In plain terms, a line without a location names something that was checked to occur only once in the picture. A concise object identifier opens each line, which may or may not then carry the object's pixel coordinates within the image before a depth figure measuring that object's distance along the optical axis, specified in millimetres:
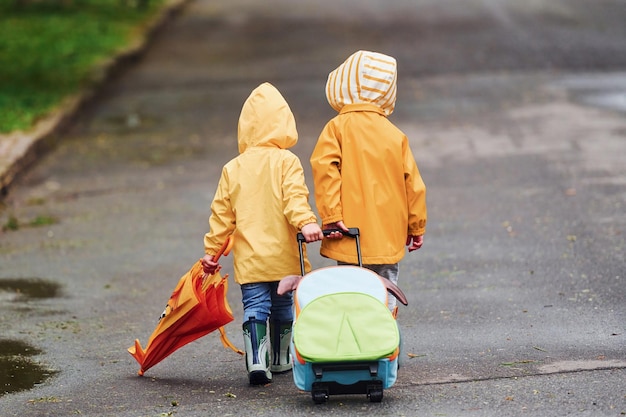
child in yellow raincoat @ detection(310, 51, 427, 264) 10859
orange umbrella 11281
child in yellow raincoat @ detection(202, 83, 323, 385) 10930
